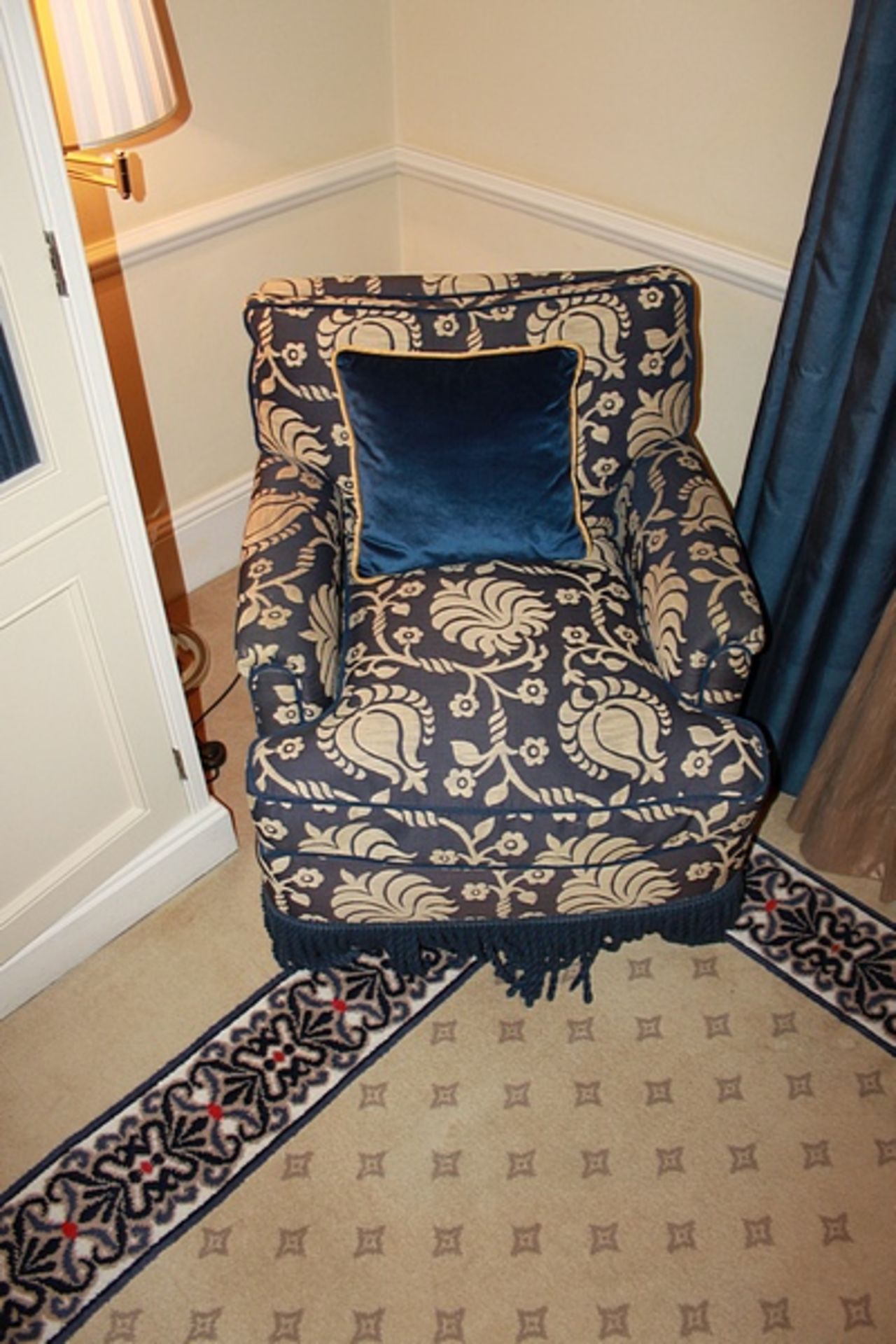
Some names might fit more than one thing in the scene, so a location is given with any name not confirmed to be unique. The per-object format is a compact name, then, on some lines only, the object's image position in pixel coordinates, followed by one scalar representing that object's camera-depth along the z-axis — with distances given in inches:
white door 51.4
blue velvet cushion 69.2
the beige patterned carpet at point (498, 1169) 58.6
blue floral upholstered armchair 61.4
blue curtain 60.3
